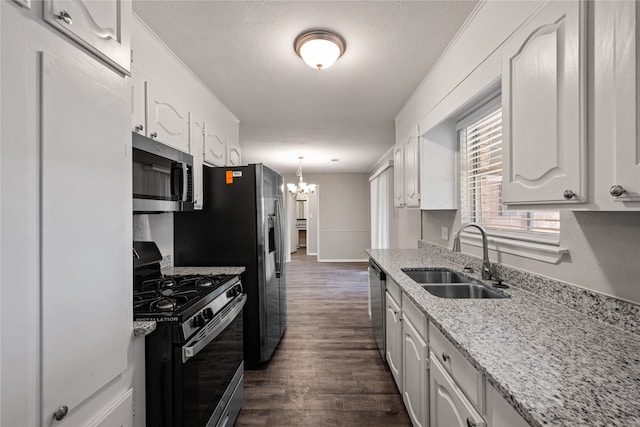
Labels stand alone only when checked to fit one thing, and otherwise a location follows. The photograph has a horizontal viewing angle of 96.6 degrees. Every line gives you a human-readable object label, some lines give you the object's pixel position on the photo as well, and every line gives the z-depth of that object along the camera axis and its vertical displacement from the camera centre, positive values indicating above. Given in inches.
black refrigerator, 95.6 -7.6
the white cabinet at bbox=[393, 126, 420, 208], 101.0 +16.7
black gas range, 46.9 -24.0
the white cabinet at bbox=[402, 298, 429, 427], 55.5 -33.2
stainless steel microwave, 55.9 +8.1
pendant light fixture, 242.4 +23.9
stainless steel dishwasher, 93.9 -32.5
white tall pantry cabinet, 25.7 -1.6
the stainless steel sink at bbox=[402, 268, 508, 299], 66.9 -18.6
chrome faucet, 67.9 -11.9
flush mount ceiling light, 69.9 +42.0
